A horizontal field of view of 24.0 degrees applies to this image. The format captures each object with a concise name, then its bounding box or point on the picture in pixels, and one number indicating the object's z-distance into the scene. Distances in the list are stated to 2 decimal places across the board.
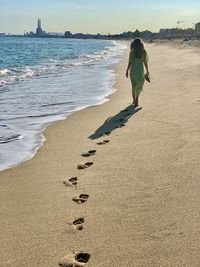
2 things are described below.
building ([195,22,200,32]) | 174.98
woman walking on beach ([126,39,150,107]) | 10.05
